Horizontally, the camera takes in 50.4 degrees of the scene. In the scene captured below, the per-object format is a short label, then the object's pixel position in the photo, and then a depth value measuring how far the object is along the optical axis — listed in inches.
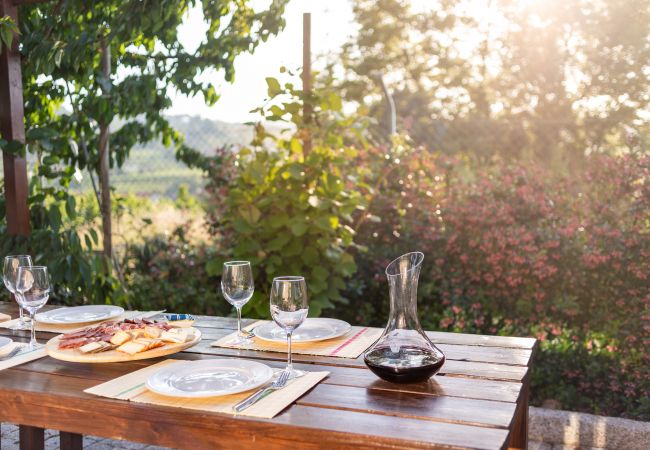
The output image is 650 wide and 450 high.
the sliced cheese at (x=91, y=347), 59.0
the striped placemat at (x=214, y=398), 47.9
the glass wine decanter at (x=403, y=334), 53.4
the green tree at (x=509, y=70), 326.6
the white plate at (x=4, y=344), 63.1
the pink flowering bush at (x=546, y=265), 112.0
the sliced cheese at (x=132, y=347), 58.8
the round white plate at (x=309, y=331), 66.3
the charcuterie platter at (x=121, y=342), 58.7
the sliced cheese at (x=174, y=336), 61.5
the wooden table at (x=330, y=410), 44.1
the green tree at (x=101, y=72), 117.0
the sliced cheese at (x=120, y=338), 60.4
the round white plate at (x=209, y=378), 50.4
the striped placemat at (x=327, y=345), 63.2
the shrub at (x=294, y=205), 115.9
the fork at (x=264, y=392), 48.3
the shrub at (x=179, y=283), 139.9
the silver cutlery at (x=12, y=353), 62.5
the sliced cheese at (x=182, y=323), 71.5
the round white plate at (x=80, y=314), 74.9
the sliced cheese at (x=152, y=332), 61.8
